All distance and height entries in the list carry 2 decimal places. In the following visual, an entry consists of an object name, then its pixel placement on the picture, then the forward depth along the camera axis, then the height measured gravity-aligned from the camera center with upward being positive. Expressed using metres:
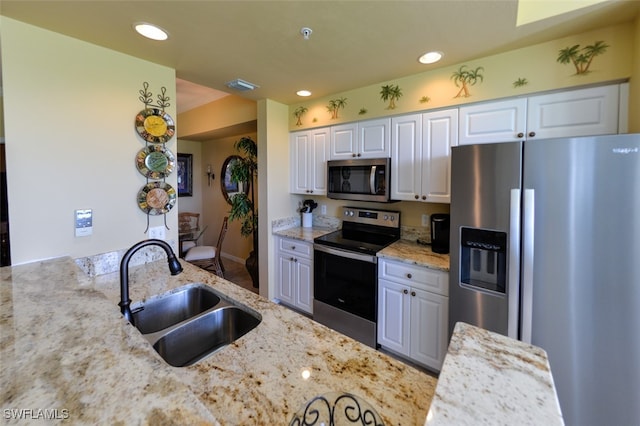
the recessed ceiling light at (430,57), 1.95 +1.05
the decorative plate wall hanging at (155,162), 2.00 +0.30
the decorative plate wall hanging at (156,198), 2.03 +0.03
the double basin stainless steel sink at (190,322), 1.22 -0.60
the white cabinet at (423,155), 2.21 +0.40
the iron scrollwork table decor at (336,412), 0.55 -0.44
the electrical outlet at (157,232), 2.09 -0.24
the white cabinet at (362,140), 2.55 +0.61
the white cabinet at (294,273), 2.88 -0.79
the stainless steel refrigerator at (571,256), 1.32 -0.29
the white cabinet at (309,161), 3.00 +0.47
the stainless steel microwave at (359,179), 2.53 +0.22
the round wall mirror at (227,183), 4.72 +0.33
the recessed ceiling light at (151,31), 1.56 +1.01
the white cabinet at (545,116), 1.66 +0.57
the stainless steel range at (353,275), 2.38 -0.68
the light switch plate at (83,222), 1.76 -0.13
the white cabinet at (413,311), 2.04 -0.87
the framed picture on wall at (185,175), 5.07 +0.50
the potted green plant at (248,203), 3.48 -0.02
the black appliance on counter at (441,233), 2.26 -0.26
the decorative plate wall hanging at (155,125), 1.99 +0.57
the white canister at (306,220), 3.41 -0.23
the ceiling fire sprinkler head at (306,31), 1.60 +1.00
